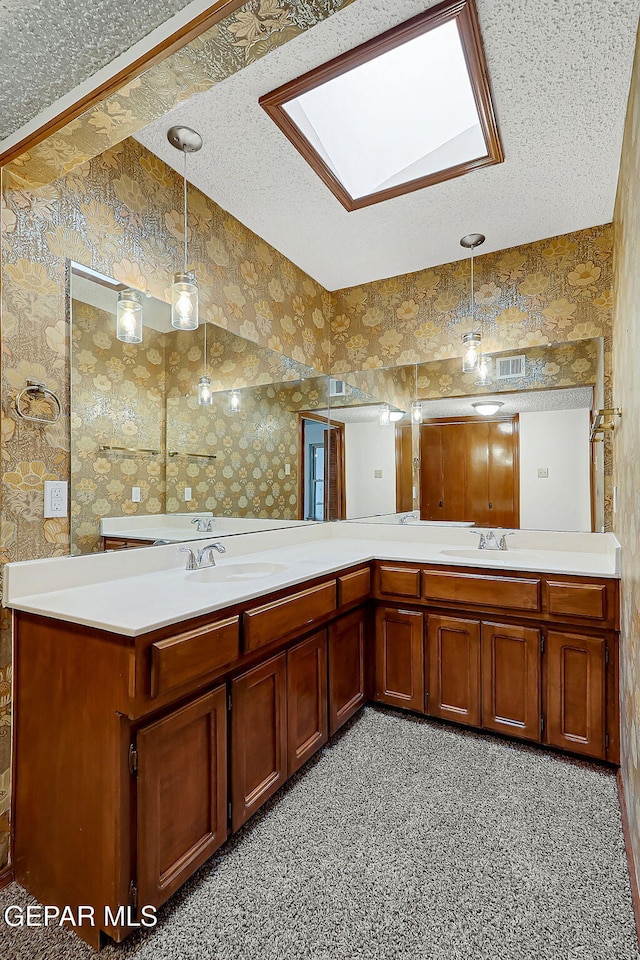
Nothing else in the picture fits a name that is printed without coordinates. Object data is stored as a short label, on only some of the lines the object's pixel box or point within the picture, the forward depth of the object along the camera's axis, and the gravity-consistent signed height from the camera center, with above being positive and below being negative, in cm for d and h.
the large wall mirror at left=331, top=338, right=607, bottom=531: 254 +23
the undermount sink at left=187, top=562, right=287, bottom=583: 193 -39
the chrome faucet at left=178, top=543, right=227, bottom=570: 199 -31
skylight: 156 +148
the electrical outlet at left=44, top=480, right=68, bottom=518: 160 -5
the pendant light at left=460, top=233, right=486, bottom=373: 274 +82
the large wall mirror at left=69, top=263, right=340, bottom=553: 174 +24
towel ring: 152 +31
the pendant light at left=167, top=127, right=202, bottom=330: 184 +76
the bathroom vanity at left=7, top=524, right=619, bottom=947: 124 -71
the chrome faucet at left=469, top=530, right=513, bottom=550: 259 -33
